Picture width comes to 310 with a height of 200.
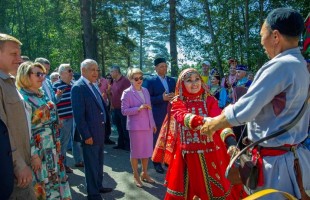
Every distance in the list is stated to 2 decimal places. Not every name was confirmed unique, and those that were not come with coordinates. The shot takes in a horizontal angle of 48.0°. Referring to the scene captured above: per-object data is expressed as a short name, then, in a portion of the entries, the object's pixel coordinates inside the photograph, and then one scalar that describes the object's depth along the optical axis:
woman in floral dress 3.91
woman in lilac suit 5.73
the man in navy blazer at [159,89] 6.54
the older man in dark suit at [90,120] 4.69
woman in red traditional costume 3.82
